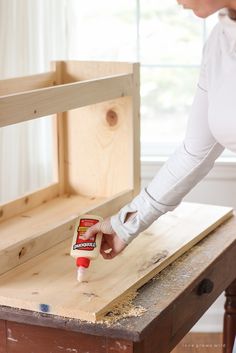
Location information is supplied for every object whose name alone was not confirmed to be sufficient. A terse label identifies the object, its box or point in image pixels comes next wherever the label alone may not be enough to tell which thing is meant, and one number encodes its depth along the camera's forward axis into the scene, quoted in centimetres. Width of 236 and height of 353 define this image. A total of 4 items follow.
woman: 231
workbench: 210
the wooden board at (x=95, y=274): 217
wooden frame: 273
